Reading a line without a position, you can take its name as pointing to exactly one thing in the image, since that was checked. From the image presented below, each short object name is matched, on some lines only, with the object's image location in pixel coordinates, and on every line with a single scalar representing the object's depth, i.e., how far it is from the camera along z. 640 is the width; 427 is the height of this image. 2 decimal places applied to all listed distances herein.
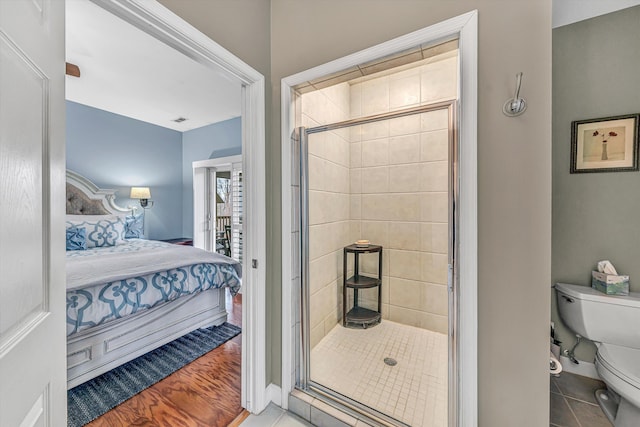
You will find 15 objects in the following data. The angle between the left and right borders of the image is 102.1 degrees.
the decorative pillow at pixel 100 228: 3.06
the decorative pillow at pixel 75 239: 2.87
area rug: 1.56
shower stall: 1.65
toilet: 1.23
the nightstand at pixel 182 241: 4.29
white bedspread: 1.76
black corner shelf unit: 2.46
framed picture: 1.58
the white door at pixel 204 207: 4.57
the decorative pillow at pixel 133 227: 3.78
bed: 1.68
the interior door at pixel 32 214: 0.45
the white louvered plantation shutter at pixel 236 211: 4.21
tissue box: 1.53
